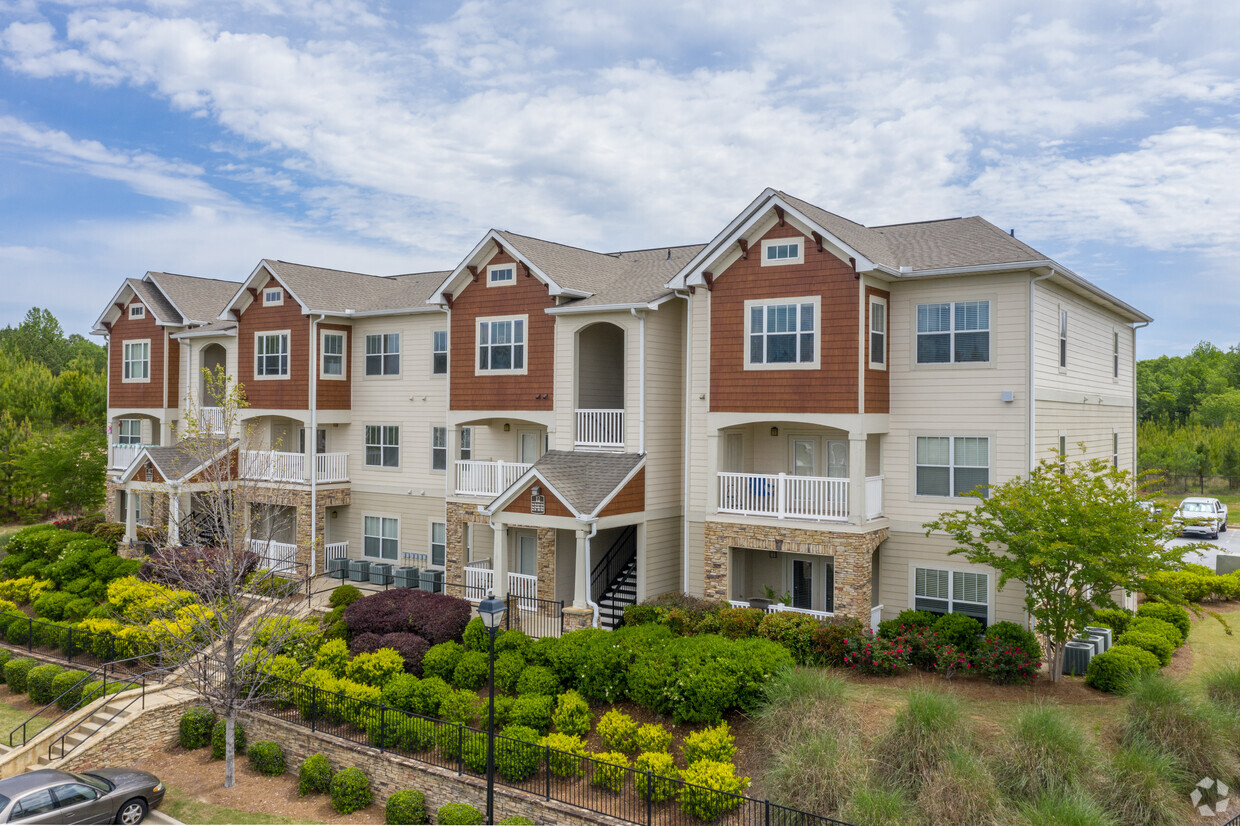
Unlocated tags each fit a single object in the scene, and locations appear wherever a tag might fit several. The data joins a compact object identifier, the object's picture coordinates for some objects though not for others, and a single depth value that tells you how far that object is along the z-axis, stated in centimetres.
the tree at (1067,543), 1633
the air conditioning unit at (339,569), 2991
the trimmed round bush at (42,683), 2267
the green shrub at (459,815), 1484
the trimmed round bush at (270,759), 1853
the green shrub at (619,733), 1580
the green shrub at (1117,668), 1708
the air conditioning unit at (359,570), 2966
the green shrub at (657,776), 1386
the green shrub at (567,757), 1526
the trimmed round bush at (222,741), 1950
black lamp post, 1405
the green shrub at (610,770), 1459
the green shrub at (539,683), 1805
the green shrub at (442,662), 1980
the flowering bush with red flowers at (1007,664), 1778
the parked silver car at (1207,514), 4219
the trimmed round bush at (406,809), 1580
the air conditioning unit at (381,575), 2895
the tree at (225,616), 1861
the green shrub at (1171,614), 2209
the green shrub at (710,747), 1464
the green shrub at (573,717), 1664
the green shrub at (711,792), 1334
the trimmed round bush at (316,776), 1736
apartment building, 2039
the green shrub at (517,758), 1553
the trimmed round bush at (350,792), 1661
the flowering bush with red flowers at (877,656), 1827
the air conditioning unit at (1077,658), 1847
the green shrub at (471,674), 1922
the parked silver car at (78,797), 1557
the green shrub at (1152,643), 1905
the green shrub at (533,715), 1681
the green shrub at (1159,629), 2037
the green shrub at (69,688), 2196
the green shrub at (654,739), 1540
